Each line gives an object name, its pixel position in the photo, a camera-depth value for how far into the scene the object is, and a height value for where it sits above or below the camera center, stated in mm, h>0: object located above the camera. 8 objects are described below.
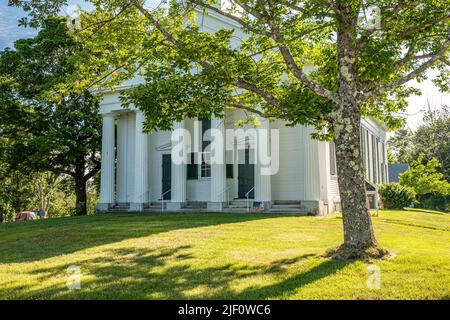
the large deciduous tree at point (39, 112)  22078 +4645
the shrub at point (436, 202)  38656 -1270
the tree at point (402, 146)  52569 +6203
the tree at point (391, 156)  55281 +4633
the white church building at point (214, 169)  18234 +1132
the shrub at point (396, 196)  25188 -410
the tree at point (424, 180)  26541 +600
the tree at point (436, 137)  44125 +6095
